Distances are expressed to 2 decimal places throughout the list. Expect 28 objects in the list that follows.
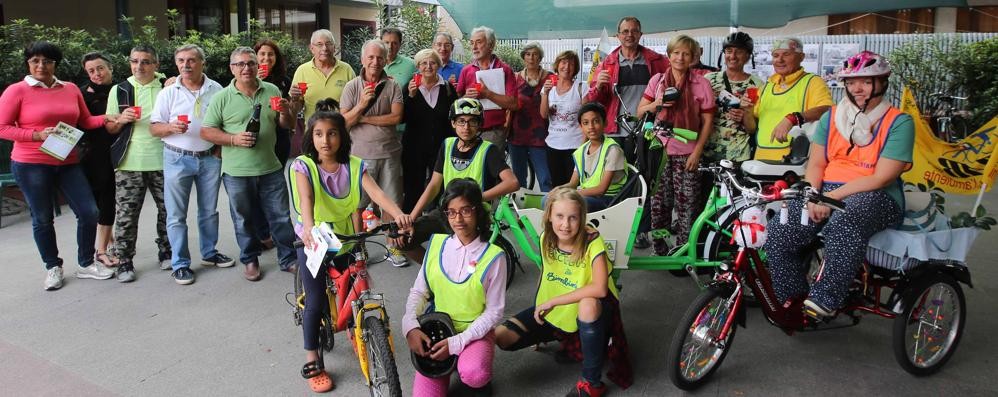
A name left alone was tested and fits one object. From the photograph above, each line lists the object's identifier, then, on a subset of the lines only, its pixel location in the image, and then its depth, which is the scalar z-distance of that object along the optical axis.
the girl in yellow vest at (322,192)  3.29
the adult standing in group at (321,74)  5.40
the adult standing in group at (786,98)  4.54
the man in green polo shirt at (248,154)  4.76
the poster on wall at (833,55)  12.43
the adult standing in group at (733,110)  4.96
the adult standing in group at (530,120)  5.95
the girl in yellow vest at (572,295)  3.14
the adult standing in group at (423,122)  5.38
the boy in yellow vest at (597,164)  4.42
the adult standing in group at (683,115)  4.93
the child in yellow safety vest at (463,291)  3.09
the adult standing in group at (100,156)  5.14
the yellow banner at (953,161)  3.49
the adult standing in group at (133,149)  4.94
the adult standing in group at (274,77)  5.38
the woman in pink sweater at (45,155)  4.61
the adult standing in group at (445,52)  5.96
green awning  6.20
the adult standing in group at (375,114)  5.10
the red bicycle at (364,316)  2.83
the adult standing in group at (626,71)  5.48
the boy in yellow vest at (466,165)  4.25
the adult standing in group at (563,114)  5.59
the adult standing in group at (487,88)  5.73
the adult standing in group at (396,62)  5.72
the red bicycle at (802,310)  3.12
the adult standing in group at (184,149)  4.83
